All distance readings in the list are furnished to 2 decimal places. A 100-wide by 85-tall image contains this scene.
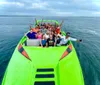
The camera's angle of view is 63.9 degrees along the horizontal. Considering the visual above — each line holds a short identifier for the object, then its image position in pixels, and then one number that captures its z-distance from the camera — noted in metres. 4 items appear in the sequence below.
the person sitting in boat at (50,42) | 4.76
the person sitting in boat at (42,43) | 4.84
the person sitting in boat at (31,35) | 5.92
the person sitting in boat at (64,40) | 5.03
